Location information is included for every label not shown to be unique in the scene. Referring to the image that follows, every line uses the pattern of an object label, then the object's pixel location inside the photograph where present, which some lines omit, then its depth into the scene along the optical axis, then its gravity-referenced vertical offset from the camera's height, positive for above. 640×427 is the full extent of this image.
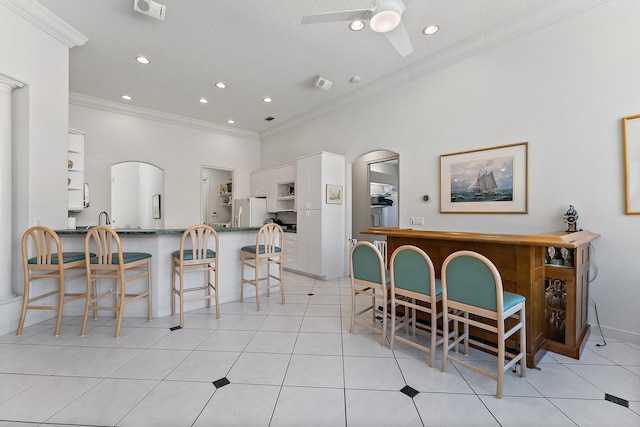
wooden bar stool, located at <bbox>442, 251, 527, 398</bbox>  1.70 -0.58
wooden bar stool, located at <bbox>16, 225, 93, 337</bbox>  2.51 -0.46
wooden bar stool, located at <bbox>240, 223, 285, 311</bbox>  3.30 -0.48
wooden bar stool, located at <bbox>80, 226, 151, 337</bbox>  2.53 -0.48
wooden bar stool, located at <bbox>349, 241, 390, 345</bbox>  2.36 -0.54
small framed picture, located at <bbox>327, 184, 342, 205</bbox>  4.77 +0.39
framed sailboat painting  2.98 +0.43
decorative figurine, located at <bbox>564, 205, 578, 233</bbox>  2.54 -0.04
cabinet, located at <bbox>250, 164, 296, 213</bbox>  5.70 +0.65
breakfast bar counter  2.96 -0.41
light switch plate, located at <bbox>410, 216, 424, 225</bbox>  3.83 -0.07
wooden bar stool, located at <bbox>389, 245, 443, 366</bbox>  2.04 -0.55
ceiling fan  2.07 +1.64
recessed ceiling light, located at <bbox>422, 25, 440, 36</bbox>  3.02 +2.15
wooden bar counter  2.02 -0.50
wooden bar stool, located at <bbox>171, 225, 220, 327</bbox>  2.80 -0.49
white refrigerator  6.04 +0.10
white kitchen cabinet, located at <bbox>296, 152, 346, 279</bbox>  4.70 -0.07
